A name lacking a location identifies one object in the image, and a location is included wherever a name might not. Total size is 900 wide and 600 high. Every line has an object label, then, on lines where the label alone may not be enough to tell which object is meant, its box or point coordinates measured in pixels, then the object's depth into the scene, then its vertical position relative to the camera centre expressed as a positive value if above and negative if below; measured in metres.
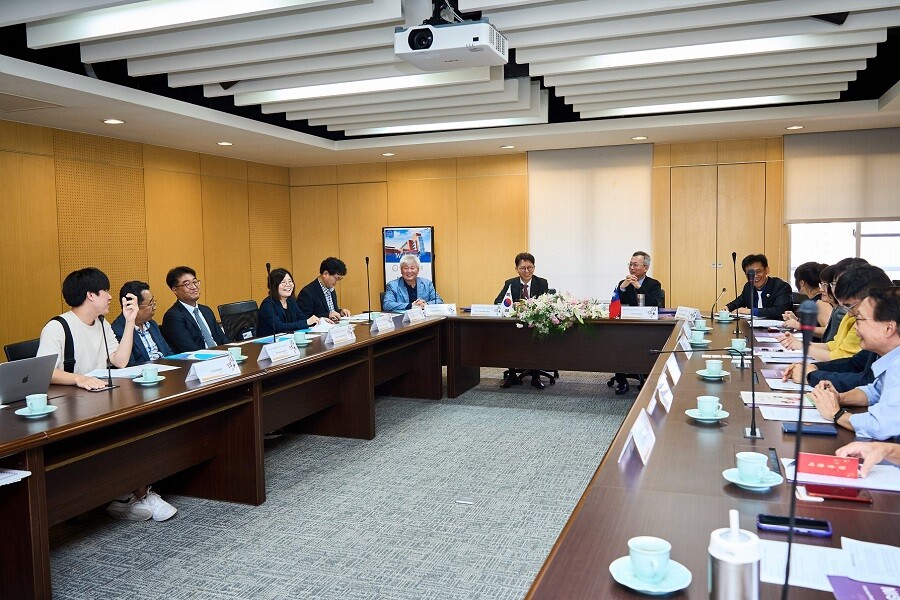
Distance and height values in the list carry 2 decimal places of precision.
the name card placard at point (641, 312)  5.95 -0.54
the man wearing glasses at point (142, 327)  4.13 -0.41
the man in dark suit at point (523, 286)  6.76 -0.34
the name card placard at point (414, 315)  6.07 -0.54
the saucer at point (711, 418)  2.47 -0.60
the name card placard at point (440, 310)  6.51 -0.53
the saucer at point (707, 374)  3.28 -0.60
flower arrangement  5.76 -0.51
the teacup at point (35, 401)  2.67 -0.54
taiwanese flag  5.98 -0.51
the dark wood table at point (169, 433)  2.46 -0.86
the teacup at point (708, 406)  2.47 -0.56
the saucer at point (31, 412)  2.65 -0.58
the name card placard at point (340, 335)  4.70 -0.54
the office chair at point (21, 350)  3.65 -0.46
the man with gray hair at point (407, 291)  7.00 -0.37
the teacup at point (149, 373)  3.25 -0.53
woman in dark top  5.52 -0.42
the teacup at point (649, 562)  1.27 -0.57
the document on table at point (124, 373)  3.49 -0.57
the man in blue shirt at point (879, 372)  2.21 -0.43
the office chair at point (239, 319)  5.48 -0.49
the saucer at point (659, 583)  1.26 -0.61
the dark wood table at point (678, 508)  1.38 -0.63
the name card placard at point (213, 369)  3.36 -0.55
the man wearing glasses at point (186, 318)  4.62 -0.40
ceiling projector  3.80 +1.17
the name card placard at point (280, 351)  3.92 -0.54
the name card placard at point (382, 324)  5.37 -0.54
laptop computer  2.84 -0.48
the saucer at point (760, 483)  1.80 -0.61
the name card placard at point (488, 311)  6.42 -0.54
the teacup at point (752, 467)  1.81 -0.58
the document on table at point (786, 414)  2.48 -0.61
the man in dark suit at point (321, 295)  6.20 -0.36
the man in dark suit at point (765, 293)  6.16 -0.42
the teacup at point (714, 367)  3.30 -0.57
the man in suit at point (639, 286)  6.53 -0.35
